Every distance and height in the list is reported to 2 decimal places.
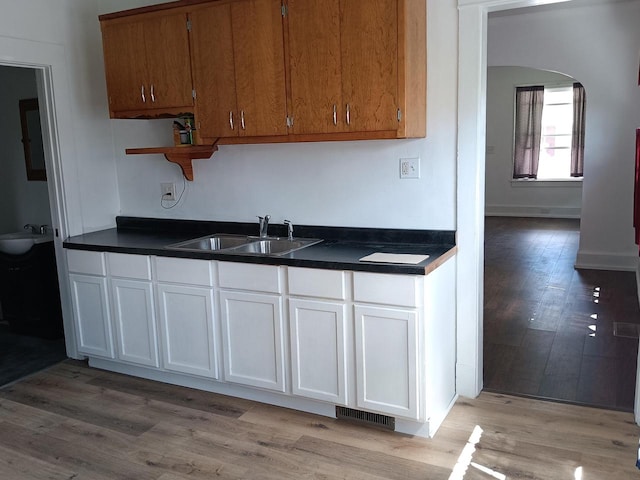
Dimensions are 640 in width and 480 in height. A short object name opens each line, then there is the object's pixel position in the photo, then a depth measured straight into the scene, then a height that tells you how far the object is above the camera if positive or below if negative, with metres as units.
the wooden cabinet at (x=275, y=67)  2.65 +0.41
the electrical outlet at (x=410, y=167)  2.99 -0.13
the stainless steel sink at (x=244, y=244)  3.23 -0.55
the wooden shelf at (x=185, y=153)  3.33 -0.01
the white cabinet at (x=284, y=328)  2.59 -0.91
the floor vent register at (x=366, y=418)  2.74 -1.31
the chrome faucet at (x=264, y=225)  3.38 -0.45
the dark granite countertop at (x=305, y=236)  2.68 -0.53
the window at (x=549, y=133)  9.20 +0.08
